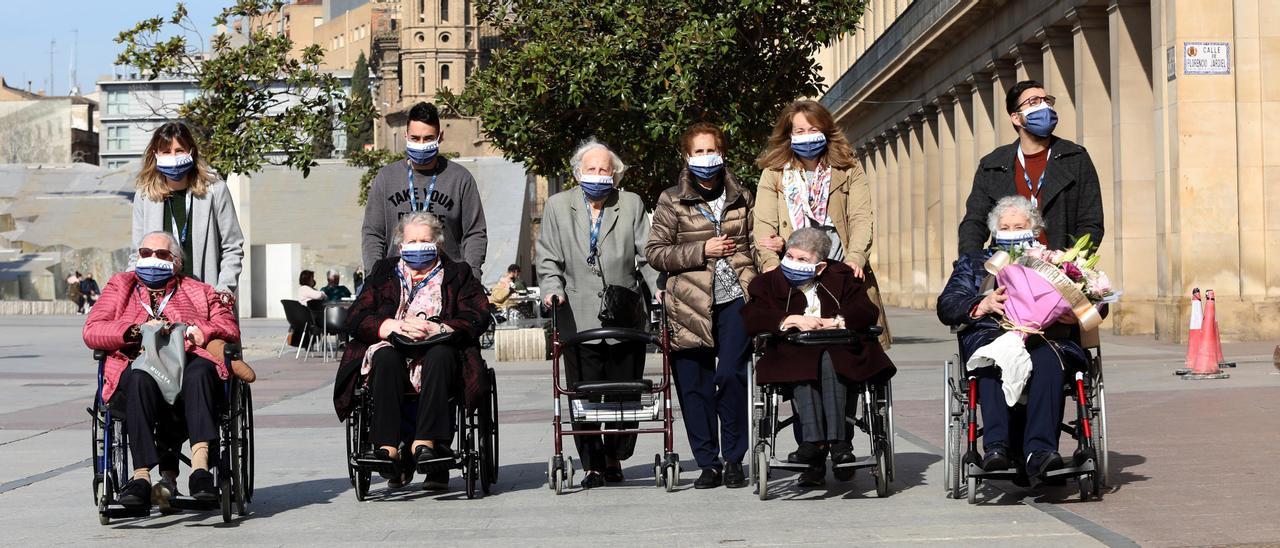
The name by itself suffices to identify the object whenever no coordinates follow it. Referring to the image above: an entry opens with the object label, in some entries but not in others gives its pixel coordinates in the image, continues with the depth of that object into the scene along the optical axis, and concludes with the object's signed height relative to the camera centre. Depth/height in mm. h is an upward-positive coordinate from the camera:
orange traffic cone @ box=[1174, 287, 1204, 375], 17266 -497
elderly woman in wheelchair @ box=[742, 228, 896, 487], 8352 -230
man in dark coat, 8633 +533
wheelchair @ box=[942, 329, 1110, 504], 7965 -620
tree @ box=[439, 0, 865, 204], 24797 +3140
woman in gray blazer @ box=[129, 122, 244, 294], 8750 +458
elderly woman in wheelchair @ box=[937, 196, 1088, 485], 7898 -291
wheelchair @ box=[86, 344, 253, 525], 7820 -696
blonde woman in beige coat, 9008 +529
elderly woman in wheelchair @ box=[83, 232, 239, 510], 7836 -268
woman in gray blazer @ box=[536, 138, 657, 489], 9141 +179
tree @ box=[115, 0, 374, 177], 29859 +3554
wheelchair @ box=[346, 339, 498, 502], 8547 -705
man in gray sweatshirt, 9312 +523
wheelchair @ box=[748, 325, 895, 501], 8344 -604
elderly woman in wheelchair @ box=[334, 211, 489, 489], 8430 -223
